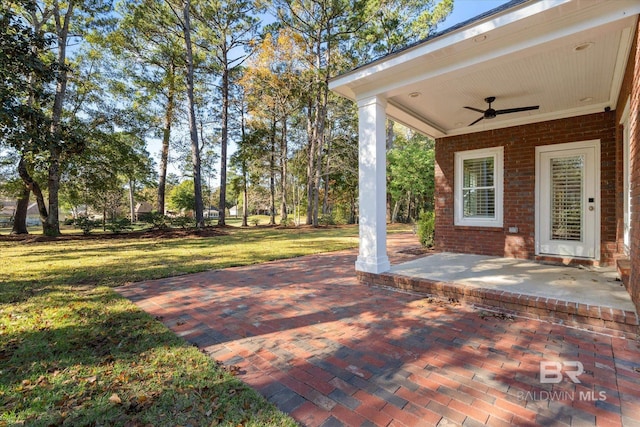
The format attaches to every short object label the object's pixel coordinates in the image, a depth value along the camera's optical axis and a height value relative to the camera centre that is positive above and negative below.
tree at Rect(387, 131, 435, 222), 16.44 +2.14
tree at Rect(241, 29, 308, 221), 14.71 +6.88
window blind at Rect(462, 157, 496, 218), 5.69 +0.37
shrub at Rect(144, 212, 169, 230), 12.66 -0.40
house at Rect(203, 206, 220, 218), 58.36 -0.21
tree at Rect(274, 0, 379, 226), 12.99 +8.49
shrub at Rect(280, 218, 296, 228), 16.69 -0.86
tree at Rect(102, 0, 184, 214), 12.30 +7.32
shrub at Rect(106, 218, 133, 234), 11.62 -0.56
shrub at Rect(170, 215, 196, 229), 13.46 -0.53
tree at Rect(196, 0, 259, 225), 14.20 +9.02
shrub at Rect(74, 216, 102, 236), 11.07 -0.51
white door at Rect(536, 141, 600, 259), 4.63 +0.11
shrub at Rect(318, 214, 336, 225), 17.97 -0.70
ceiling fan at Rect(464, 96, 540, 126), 4.34 +1.42
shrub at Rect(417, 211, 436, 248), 7.14 -0.57
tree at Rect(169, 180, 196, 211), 38.64 +1.77
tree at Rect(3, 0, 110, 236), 6.19 +4.09
